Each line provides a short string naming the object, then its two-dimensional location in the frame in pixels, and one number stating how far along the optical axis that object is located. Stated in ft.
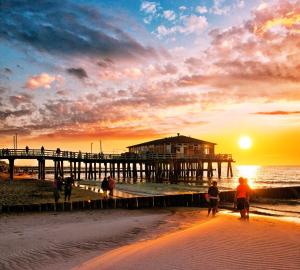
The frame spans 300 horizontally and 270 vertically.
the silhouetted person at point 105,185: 60.10
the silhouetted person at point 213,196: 39.74
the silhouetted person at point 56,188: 49.44
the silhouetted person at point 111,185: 62.15
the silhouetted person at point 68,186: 53.72
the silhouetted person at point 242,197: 36.74
